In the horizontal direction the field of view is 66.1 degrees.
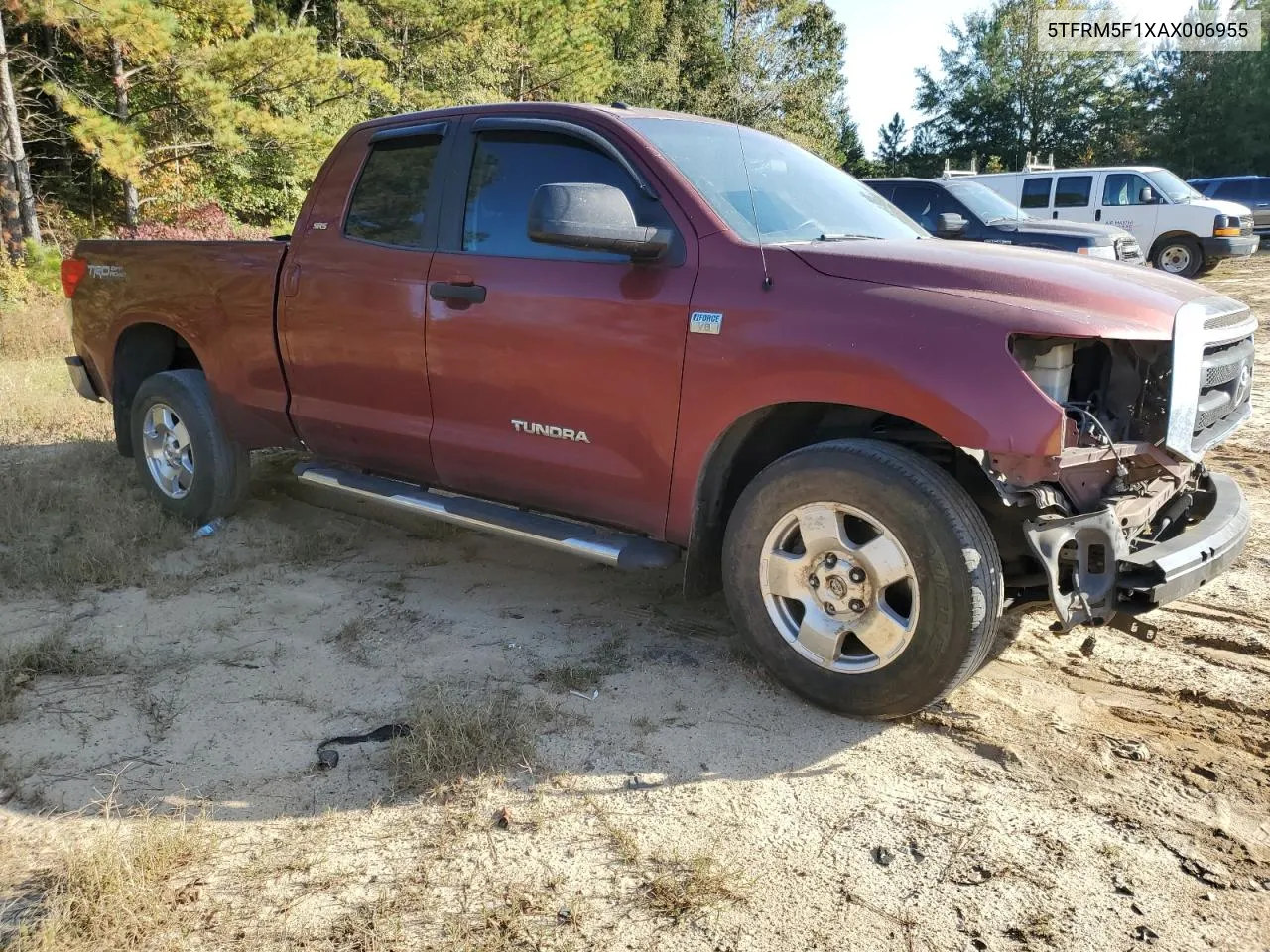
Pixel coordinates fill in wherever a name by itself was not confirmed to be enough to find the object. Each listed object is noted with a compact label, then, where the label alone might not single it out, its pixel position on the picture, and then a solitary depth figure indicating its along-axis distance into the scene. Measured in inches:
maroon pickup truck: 114.7
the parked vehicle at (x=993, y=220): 439.8
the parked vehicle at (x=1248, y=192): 908.0
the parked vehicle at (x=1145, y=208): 657.0
